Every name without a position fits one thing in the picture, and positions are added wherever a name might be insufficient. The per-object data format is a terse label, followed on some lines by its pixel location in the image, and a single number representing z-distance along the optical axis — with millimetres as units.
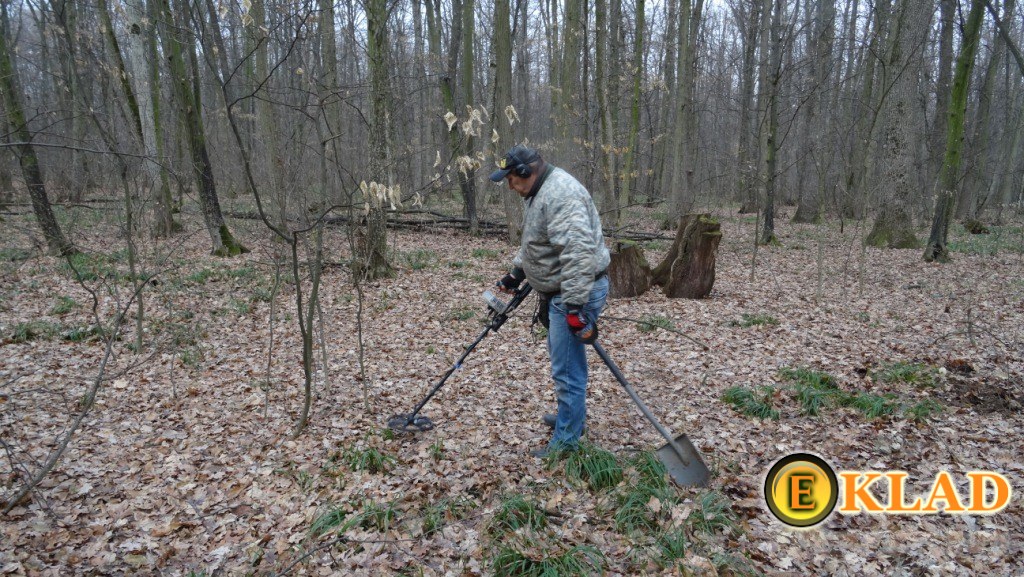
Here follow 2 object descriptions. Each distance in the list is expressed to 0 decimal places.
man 3402
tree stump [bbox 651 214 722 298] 8414
